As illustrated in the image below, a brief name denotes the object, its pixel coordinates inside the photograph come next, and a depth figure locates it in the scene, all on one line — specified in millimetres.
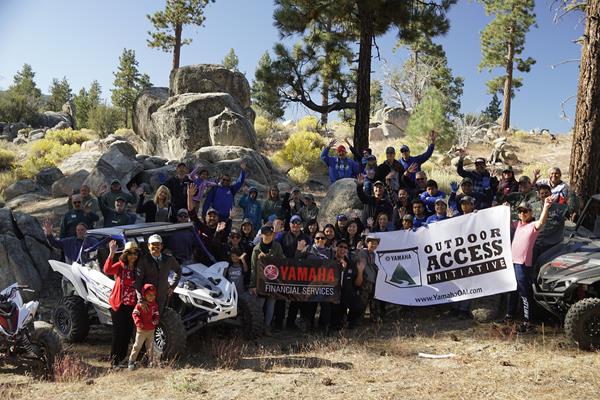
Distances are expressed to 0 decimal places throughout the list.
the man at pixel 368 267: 8258
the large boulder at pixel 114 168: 17062
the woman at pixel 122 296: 6574
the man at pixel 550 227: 7172
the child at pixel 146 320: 6410
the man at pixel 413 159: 10594
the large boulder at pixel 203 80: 25266
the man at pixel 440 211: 8531
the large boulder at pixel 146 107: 25453
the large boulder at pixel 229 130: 20828
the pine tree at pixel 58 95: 67500
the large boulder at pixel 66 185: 18078
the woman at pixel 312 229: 8945
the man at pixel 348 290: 8180
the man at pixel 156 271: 6531
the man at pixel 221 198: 10766
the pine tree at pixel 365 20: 14711
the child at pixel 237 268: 8047
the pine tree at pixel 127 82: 53812
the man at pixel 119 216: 9398
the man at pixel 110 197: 10297
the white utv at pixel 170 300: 6797
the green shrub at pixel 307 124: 40869
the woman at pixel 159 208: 9266
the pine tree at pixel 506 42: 39688
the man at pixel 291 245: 8289
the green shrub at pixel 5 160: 26125
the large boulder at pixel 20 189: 19000
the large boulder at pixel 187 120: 21766
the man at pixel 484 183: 9766
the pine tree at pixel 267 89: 16312
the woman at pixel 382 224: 8953
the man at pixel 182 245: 8062
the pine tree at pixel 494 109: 74831
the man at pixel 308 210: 10477
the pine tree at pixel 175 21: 37562
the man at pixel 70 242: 8883
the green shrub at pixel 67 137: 34375
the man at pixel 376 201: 9484
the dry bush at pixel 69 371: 6324
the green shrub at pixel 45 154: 23500
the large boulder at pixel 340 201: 11391
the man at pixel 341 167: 12152
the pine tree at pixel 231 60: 69188
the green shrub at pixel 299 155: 25250
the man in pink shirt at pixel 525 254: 7059
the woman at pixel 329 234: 8500
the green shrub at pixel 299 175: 22181
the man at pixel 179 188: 10633
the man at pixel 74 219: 9531
